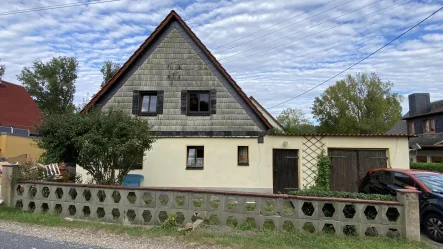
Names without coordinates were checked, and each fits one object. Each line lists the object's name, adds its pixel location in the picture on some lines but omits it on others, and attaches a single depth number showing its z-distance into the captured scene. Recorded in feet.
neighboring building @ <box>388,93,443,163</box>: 86.22
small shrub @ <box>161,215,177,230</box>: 22.42
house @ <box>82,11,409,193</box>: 42.91
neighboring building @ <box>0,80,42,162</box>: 82.79
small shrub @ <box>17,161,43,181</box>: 28.44
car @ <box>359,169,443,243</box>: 22.04
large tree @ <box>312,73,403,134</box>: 135.64
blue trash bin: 41.83
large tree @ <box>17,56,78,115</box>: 142.00
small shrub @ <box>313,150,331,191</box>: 42.34
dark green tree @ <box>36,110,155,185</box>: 27.09
